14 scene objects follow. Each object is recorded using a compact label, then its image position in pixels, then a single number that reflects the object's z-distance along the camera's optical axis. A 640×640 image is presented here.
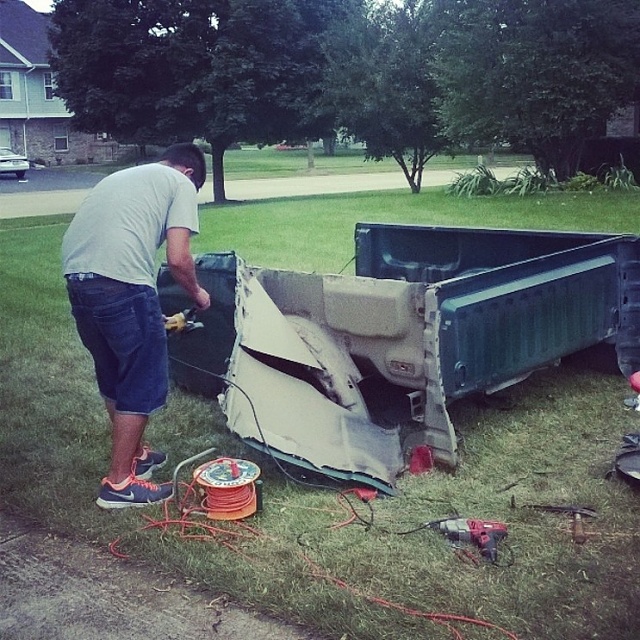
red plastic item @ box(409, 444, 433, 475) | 4.68
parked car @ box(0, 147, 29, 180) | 36.47
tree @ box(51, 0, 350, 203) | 20.70
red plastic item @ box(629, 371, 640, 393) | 3.95
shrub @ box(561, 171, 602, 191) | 16.75
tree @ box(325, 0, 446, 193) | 20.00
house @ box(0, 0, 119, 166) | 45.19
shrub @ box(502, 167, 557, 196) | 17.11
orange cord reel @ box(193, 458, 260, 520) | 4.15
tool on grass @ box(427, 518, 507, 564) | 3.78
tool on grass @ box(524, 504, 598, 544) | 3.90
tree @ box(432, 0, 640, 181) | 16.42
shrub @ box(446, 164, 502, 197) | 17.97
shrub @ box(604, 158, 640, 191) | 16.69
